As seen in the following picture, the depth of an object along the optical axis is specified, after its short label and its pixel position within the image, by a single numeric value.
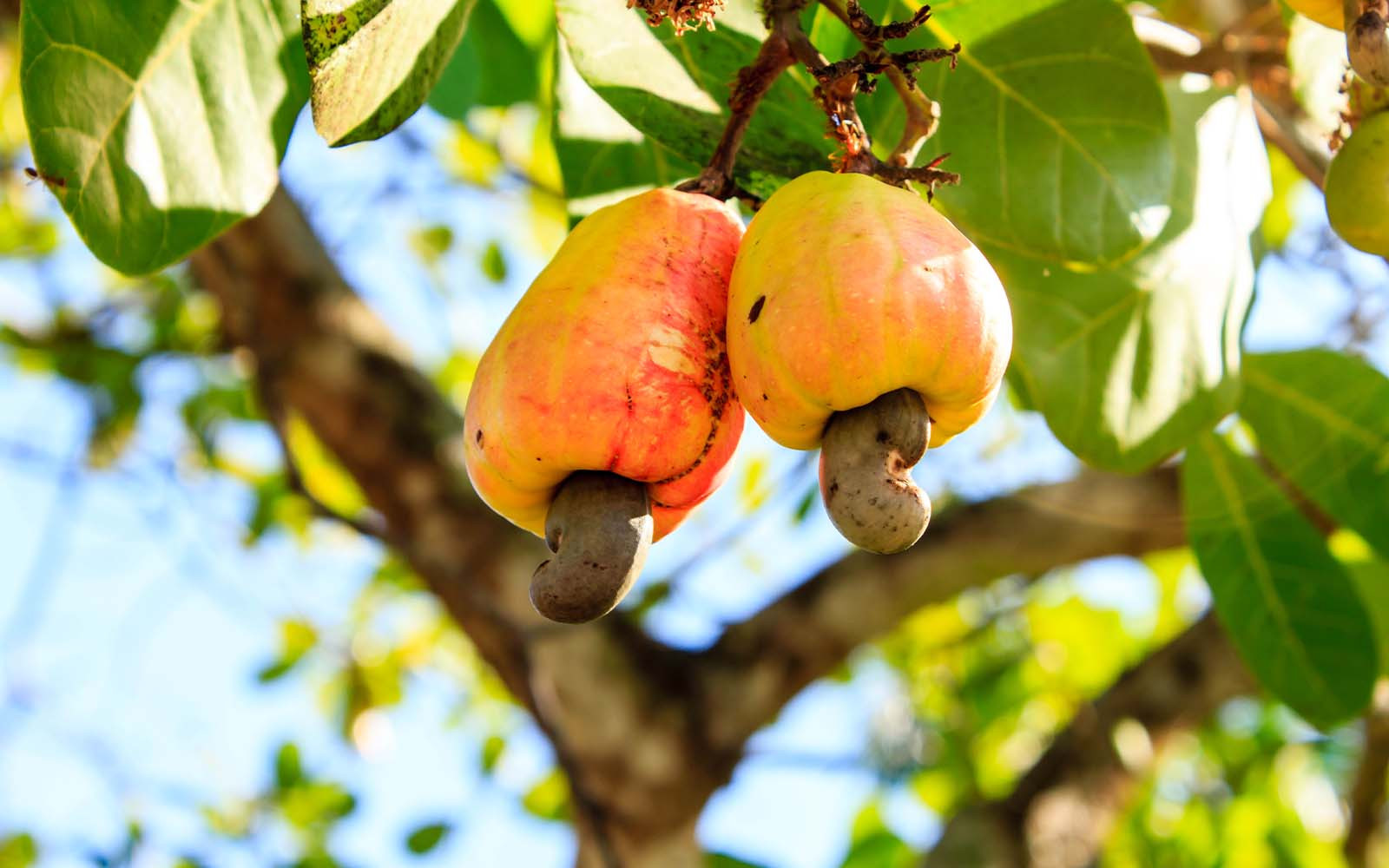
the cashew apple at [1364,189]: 0.94
